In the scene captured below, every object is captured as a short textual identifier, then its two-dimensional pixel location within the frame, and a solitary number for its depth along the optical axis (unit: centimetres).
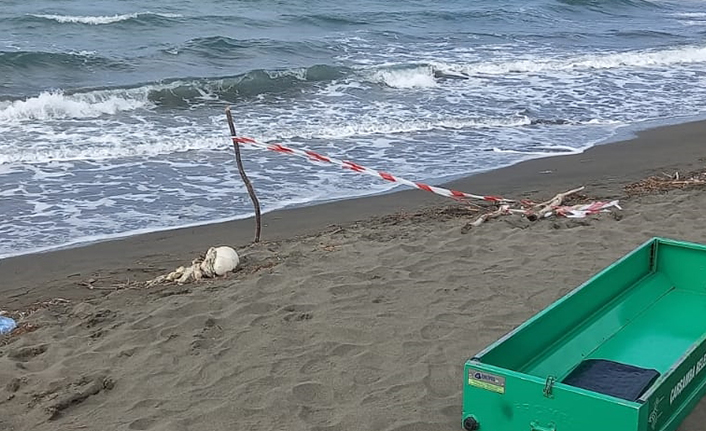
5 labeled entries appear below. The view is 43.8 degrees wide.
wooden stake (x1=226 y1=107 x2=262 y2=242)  724
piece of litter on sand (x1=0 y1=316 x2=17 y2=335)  586
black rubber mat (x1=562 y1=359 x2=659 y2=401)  411
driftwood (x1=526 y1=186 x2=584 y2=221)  770
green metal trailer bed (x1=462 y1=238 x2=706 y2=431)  339
